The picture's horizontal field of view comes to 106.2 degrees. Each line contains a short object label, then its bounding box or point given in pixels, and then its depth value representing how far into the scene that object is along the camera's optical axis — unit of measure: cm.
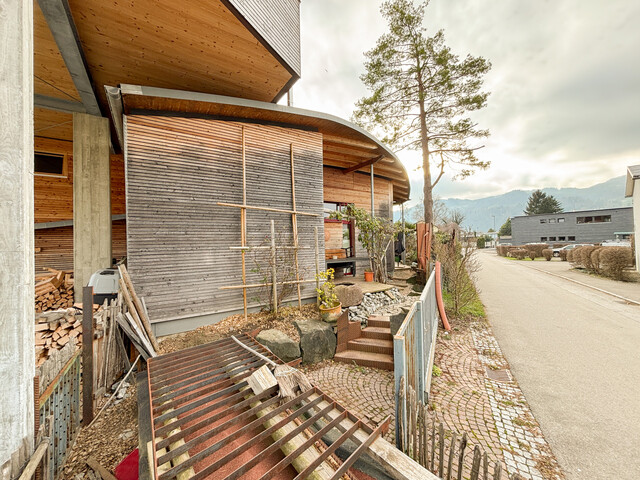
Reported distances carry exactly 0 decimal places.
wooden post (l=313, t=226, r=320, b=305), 687
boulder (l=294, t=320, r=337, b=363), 467
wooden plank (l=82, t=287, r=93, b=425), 311
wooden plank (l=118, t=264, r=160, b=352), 431
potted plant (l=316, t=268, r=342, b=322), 524
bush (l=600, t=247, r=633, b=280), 1250
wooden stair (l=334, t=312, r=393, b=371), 452
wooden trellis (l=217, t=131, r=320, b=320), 594
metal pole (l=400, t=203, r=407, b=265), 1538
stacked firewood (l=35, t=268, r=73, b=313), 566
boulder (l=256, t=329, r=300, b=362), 440
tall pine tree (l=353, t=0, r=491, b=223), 1142
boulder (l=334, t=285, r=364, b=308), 629
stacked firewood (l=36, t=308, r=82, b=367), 388
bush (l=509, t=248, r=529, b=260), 2804
